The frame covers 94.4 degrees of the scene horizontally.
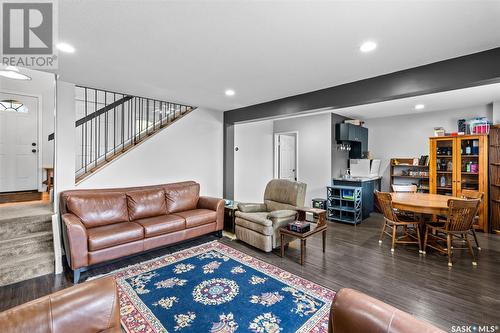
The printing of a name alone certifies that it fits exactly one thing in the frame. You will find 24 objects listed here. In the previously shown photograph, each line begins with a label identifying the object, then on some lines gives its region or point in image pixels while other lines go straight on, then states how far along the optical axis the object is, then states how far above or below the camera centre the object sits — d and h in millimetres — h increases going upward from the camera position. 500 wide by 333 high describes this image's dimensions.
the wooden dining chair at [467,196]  3648 -500
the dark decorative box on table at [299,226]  3162 -839
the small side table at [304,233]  3090 -906
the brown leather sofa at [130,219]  2738 -803
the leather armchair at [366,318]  1021 -713
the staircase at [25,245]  2686 -1010
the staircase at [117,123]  4057 +848
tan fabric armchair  3432 -785
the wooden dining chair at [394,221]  3555 -859
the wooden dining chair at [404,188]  4781 -458
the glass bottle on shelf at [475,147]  4672 +399
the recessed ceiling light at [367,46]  2240 +1195
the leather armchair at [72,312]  1105 -752
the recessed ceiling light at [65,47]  2307 +1206
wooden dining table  3211 -541
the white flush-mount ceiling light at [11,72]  3173 +1318
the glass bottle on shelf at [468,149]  4750 +362
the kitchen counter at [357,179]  5319 -300
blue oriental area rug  1950 -1315
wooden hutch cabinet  4551 +13
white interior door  6867 +307
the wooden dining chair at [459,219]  3033 -706
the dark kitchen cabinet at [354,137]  5617 +751
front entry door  4578 +473
